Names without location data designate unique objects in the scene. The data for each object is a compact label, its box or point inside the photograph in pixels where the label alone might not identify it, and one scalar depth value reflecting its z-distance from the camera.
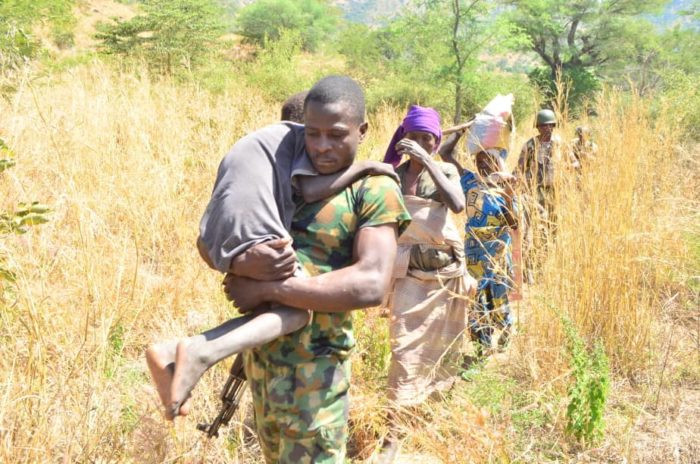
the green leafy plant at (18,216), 1.92
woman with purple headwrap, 2.78
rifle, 1.58
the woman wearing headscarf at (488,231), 3.45
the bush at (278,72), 9.59
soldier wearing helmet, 4.50
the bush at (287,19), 28.50
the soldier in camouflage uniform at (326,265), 1.42
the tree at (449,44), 11.25
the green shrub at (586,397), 2.29
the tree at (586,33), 18.91
